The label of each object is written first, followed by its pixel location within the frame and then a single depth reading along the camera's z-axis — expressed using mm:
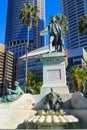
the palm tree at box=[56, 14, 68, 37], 23189
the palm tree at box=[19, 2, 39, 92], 21337
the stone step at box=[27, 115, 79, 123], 4737
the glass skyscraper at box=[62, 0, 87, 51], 87945
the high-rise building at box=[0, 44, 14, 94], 76505
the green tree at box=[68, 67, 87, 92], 20463
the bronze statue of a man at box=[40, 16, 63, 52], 7520
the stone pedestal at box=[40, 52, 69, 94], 6699
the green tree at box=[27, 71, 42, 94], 22930
